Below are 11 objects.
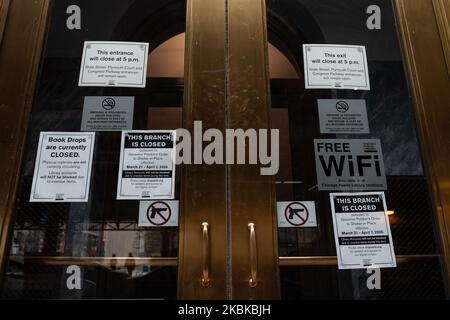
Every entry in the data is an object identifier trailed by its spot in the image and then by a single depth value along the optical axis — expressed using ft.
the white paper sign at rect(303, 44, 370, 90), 6.93
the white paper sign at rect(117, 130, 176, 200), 6.23
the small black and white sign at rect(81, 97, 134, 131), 6.55
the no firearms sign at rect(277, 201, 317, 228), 6.20
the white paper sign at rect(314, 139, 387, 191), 6.44
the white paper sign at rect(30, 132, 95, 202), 6.24
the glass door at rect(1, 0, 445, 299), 5.99
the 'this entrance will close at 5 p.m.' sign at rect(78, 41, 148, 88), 6.81
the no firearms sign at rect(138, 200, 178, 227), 6.16
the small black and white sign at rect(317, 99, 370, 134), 6.68
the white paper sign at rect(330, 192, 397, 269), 6.14
